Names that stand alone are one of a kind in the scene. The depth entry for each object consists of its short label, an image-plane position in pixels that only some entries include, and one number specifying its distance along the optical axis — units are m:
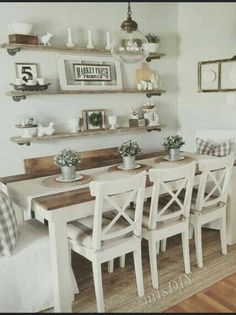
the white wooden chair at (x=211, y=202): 2.62
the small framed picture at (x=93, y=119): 3.42
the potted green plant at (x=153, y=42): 3.65
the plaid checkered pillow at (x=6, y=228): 2.02
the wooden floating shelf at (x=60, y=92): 2.93
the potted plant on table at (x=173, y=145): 3.09
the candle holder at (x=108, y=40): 3.42
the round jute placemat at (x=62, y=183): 2.45
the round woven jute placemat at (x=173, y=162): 3.01
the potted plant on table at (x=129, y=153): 2.80
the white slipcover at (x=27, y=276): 2.05
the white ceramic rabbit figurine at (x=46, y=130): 3.07
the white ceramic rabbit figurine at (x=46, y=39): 3.00
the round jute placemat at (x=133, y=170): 2.76
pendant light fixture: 2.29
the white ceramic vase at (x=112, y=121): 3.53
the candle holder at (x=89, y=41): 3.30
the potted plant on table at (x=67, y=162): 2.48
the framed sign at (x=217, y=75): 3.58
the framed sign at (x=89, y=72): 3.24
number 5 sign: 2.99
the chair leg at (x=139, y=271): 2.33
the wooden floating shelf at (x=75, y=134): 2.98
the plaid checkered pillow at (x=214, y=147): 3.43
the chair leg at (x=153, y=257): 2.42
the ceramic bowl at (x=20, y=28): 2.83
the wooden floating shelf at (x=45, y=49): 2.84
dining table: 2.06
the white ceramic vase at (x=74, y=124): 3.29
